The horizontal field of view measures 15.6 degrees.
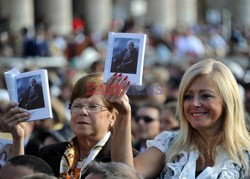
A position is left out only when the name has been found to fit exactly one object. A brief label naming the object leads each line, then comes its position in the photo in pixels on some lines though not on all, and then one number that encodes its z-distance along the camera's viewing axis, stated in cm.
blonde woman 527
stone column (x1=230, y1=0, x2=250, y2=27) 5462
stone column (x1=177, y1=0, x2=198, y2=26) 6078
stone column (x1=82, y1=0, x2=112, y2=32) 4397
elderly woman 573
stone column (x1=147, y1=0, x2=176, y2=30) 5488
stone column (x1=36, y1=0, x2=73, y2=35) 3884
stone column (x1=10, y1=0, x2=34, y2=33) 3350
